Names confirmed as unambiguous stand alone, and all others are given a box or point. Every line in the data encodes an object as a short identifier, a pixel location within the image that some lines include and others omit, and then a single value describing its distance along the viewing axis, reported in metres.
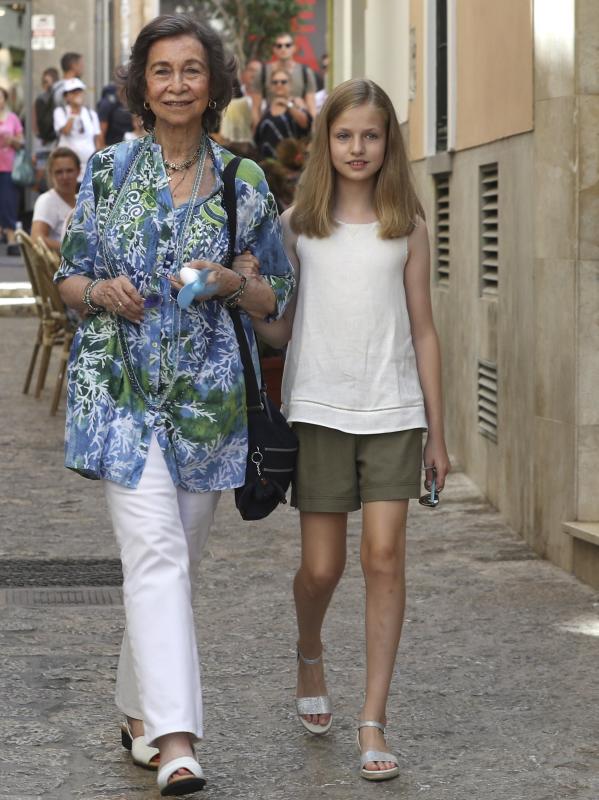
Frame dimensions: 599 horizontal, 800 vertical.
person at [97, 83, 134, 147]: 23.03
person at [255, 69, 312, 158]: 16.22
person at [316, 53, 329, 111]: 20.81
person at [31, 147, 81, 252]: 13.54
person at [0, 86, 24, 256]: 26.12
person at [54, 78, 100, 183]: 22.47
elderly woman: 4.61
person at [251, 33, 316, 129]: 18.81
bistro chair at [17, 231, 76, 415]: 12.65
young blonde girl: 4.96
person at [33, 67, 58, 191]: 24.17
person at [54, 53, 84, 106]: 22.81
